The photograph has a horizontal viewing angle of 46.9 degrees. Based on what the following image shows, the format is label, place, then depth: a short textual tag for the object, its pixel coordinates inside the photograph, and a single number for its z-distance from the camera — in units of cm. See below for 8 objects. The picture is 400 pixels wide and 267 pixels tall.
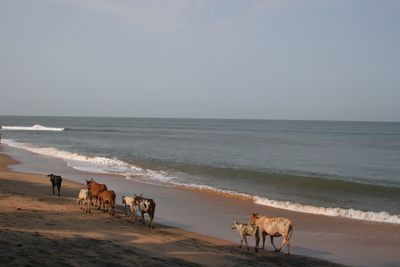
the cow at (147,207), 1560
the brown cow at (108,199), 1708
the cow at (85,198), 1731
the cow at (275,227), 1338
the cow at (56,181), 2052
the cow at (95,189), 1775
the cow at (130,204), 1671
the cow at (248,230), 1350
